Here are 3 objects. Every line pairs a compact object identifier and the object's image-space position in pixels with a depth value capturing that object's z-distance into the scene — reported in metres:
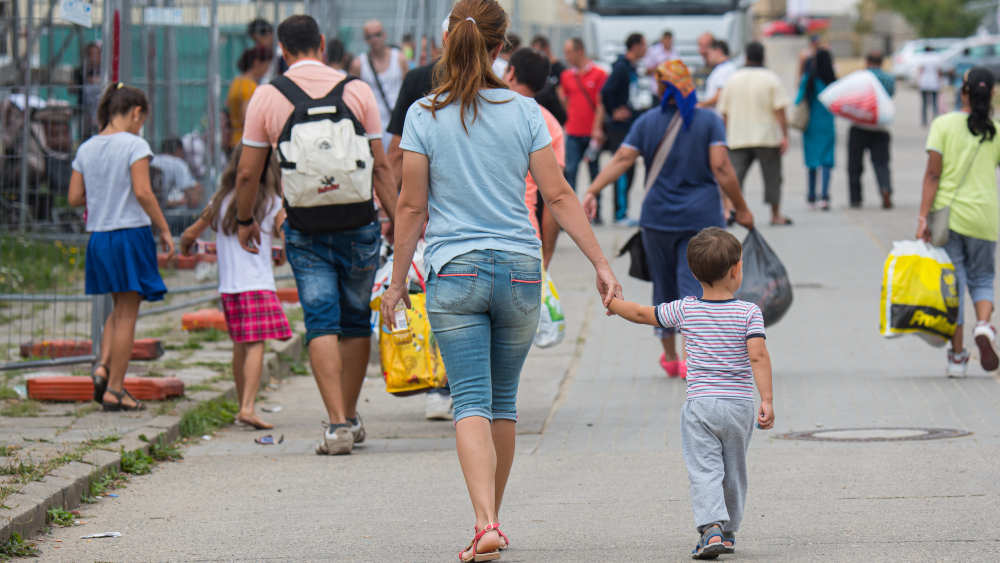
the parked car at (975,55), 93.37
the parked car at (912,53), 119.87
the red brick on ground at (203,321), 20.89
